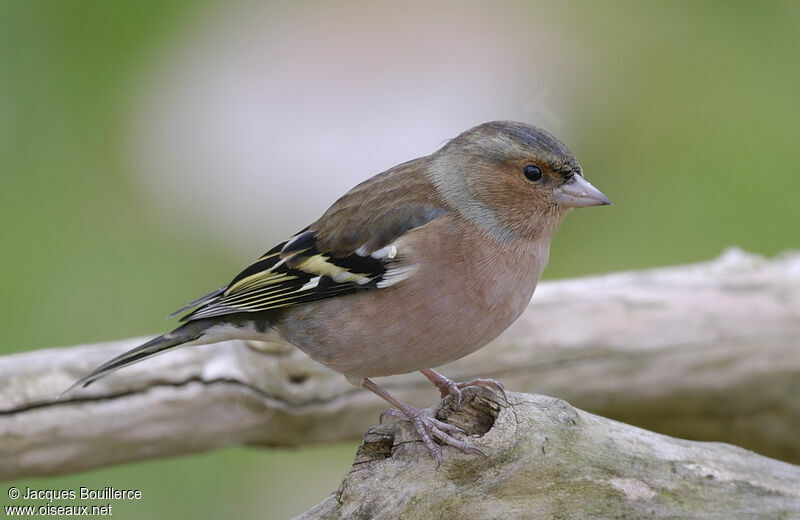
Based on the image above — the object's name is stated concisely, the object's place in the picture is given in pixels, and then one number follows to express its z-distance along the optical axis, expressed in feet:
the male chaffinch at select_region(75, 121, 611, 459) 22.17
